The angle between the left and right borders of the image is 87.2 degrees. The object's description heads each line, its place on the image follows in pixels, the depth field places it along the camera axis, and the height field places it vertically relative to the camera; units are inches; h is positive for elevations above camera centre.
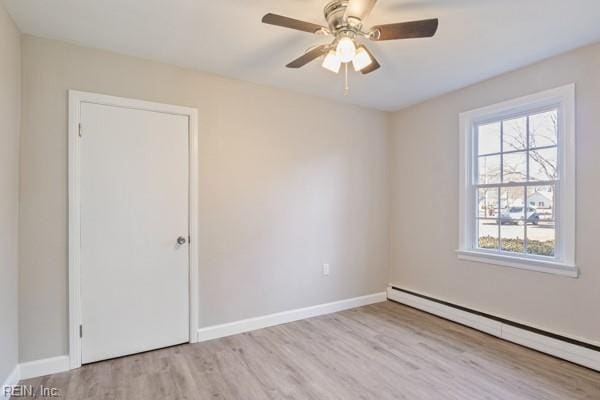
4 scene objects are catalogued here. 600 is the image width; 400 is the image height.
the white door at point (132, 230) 97.9 -10.1
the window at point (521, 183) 102.3 +6.3
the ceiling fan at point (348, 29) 66.2 +37.8
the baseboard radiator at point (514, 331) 96.3 -47.2
